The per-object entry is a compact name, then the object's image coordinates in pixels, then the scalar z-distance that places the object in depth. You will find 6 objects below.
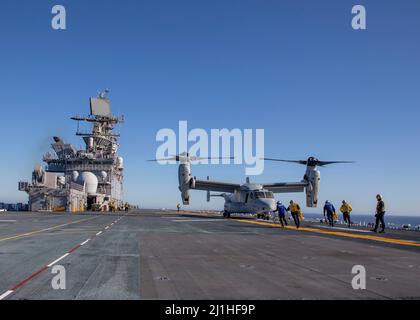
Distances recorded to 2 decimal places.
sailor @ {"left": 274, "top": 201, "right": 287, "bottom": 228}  31.47
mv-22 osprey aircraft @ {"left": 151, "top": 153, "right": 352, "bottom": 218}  46.03
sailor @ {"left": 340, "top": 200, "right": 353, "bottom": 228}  32.60
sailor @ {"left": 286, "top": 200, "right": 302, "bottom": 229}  30.71
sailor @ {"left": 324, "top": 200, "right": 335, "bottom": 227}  35.03
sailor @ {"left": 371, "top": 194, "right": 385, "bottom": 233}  24.75
